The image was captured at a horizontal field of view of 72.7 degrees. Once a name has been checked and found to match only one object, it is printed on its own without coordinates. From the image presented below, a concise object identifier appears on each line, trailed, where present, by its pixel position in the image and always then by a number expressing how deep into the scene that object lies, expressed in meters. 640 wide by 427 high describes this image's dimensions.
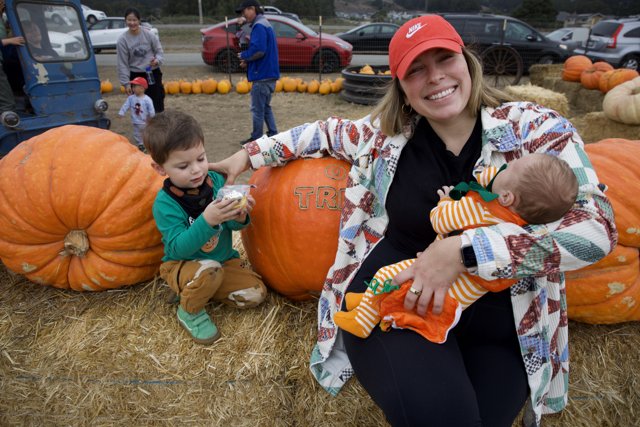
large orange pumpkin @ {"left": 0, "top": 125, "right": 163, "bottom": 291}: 2.38
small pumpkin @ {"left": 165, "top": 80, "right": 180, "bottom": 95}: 12.04
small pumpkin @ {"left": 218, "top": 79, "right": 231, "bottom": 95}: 12.12
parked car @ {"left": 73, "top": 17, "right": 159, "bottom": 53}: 19.67
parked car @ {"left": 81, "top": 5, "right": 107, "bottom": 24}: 25.03
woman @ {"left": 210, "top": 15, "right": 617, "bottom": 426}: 1.63
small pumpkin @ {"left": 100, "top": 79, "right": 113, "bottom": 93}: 12.11
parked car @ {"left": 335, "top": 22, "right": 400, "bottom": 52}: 17.31
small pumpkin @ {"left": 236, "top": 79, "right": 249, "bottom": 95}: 12.07
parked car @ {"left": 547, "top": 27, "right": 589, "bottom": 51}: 17.94
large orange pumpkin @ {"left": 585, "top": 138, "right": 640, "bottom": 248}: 2.25
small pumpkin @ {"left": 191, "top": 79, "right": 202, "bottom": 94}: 12.16
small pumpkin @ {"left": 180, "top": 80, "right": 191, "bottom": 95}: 12.07
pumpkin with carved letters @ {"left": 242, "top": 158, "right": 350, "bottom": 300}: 2.42
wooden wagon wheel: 13.12
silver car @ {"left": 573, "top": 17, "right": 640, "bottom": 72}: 13.01
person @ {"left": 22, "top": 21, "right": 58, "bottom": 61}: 5.35
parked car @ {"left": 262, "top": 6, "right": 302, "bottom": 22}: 26.73
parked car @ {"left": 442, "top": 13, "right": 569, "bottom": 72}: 14.45
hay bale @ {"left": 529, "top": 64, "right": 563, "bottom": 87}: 12.04
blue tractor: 5.28
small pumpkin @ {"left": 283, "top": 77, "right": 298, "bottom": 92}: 12.27
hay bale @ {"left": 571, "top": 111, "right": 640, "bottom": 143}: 6.82
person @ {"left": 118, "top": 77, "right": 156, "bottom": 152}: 7.02
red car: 14.95
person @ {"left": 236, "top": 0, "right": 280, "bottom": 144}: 7.42
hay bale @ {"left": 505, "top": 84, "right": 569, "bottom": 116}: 8.34
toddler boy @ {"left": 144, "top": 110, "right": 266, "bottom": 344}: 2.07
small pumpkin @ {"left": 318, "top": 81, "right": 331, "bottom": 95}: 11.95
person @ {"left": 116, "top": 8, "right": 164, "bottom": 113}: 7.30
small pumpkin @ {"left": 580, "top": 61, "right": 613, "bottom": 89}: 9.73
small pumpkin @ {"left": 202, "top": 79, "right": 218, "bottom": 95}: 12.20
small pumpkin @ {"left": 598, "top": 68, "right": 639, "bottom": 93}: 8.80
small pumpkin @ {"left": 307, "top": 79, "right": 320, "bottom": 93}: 12.11
